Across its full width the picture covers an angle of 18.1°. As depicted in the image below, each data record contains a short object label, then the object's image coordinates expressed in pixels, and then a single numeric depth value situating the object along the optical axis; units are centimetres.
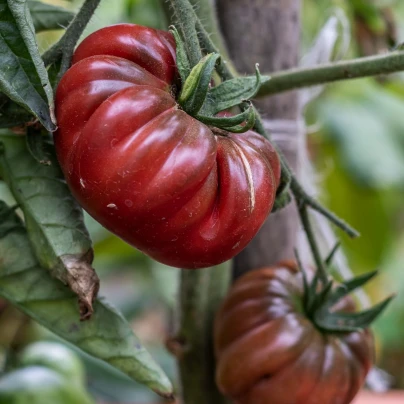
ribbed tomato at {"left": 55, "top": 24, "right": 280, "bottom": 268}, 47
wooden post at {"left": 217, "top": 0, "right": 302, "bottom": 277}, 65
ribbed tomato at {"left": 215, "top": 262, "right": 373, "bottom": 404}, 58
